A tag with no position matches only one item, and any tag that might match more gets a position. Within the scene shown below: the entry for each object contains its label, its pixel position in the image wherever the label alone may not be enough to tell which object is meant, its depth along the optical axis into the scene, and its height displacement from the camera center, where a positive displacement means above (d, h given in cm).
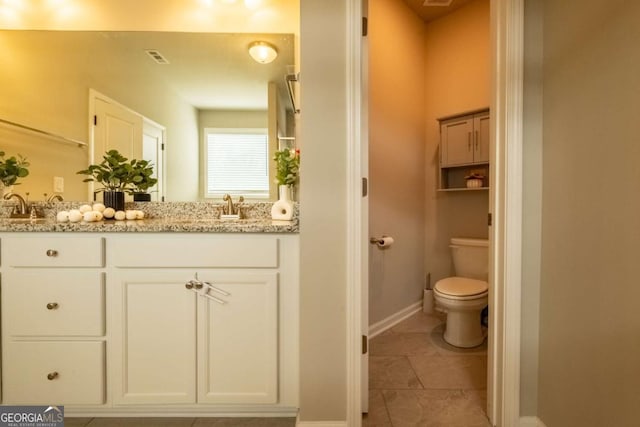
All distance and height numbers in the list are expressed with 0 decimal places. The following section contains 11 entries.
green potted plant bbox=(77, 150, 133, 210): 162 +21
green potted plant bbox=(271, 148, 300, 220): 154 +18
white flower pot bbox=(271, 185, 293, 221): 153 +1
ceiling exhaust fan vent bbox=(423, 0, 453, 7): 240 +185
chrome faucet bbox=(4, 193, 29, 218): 161 +1
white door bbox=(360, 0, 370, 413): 123 +3
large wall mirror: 173 +77
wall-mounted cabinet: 233 +57
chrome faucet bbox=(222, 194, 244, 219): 167 +2
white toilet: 193 -63
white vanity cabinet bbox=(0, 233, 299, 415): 122 -48
